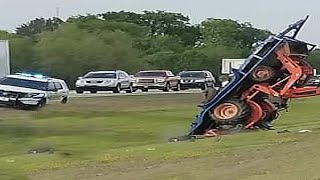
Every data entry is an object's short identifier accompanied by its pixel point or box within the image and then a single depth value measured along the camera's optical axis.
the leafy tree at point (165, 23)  131.62
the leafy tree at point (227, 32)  131.38
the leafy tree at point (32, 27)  139.91
